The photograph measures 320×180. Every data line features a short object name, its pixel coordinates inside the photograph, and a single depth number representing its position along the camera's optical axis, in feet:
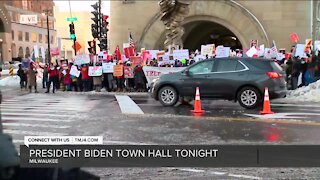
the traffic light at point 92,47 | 91.66
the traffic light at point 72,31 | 98.18
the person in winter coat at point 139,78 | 66.64
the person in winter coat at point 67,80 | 72.28
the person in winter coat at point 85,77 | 69.77
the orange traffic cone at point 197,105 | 42.03
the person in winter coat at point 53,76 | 71.25
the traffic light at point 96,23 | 92.99
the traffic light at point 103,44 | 98.53
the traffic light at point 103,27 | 96.27
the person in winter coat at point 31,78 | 72.17
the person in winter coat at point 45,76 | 76.23
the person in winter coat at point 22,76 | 79.63
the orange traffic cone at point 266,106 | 39.83
